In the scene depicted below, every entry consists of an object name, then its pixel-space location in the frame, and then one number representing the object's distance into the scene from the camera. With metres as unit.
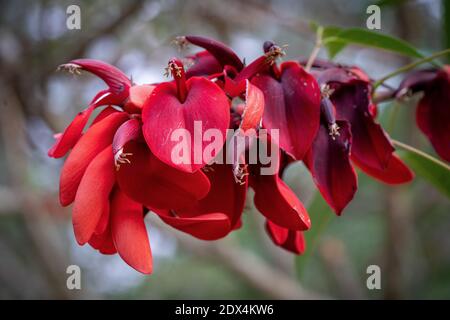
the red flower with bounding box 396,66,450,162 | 0.61
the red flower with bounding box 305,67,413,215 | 0.47
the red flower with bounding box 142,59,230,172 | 0.40
